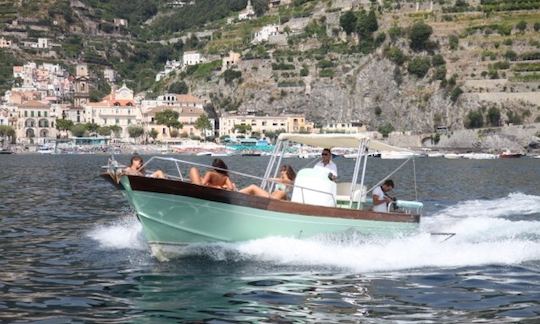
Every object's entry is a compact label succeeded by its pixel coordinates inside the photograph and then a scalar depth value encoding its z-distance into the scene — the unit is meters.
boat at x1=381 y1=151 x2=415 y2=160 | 128.23
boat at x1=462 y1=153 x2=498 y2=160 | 128.25
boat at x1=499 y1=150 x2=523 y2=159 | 130.88
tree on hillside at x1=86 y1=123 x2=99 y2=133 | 180.38
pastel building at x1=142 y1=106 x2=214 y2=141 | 183.50
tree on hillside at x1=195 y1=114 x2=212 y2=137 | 176.25
